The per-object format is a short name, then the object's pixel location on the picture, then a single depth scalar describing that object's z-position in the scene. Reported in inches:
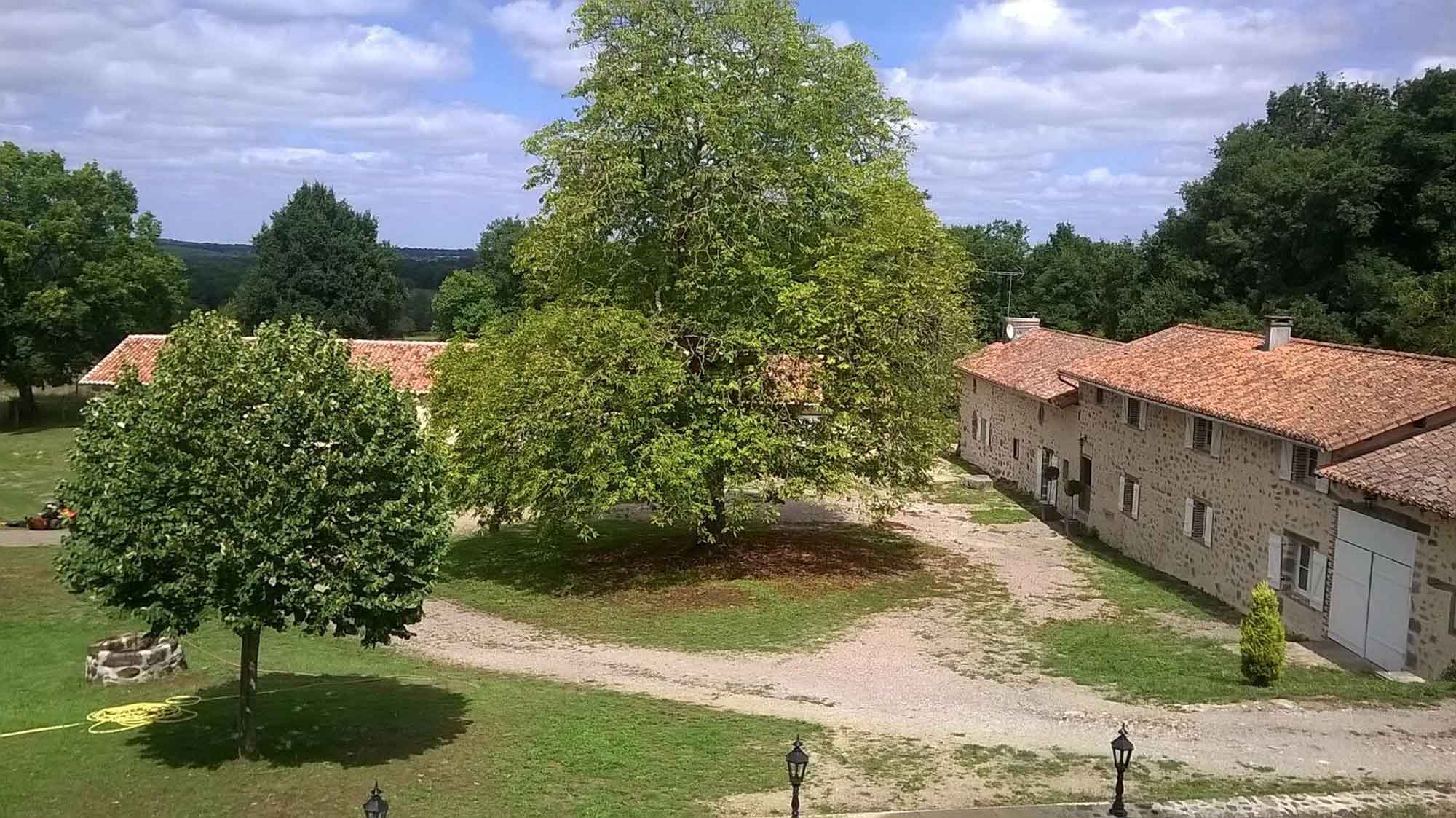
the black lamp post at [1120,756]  426.0
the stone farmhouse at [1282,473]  659.4
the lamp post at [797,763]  394.3
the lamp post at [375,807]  352.8
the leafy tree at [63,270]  1830.7
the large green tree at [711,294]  874.1
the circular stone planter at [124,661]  613.9
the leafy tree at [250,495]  445.4
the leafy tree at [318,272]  2536.9
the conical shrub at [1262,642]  625.6
